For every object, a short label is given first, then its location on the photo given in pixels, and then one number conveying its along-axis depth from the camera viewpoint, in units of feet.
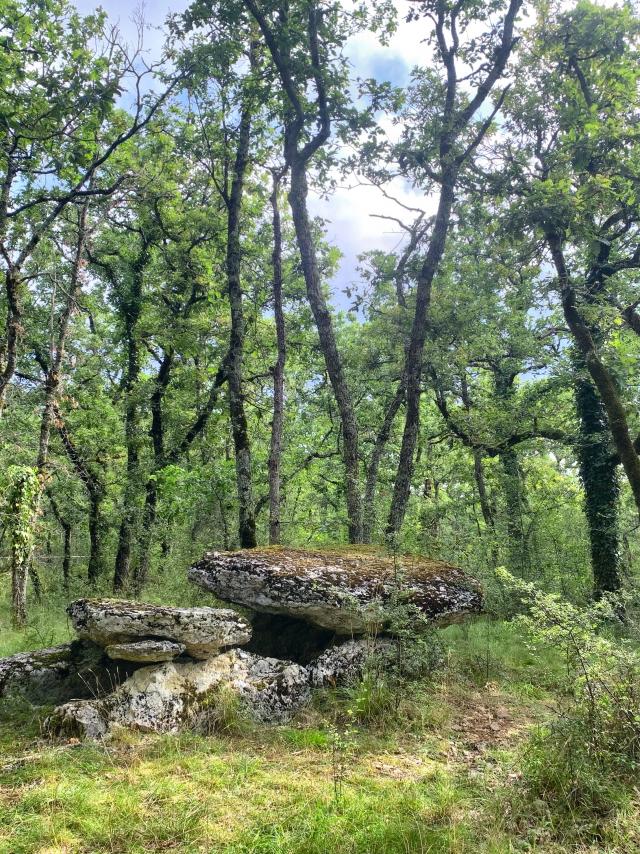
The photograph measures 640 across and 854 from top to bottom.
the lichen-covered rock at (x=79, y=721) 17.34
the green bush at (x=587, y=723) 13.42
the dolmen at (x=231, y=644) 19.25
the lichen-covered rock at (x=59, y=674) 20.83
